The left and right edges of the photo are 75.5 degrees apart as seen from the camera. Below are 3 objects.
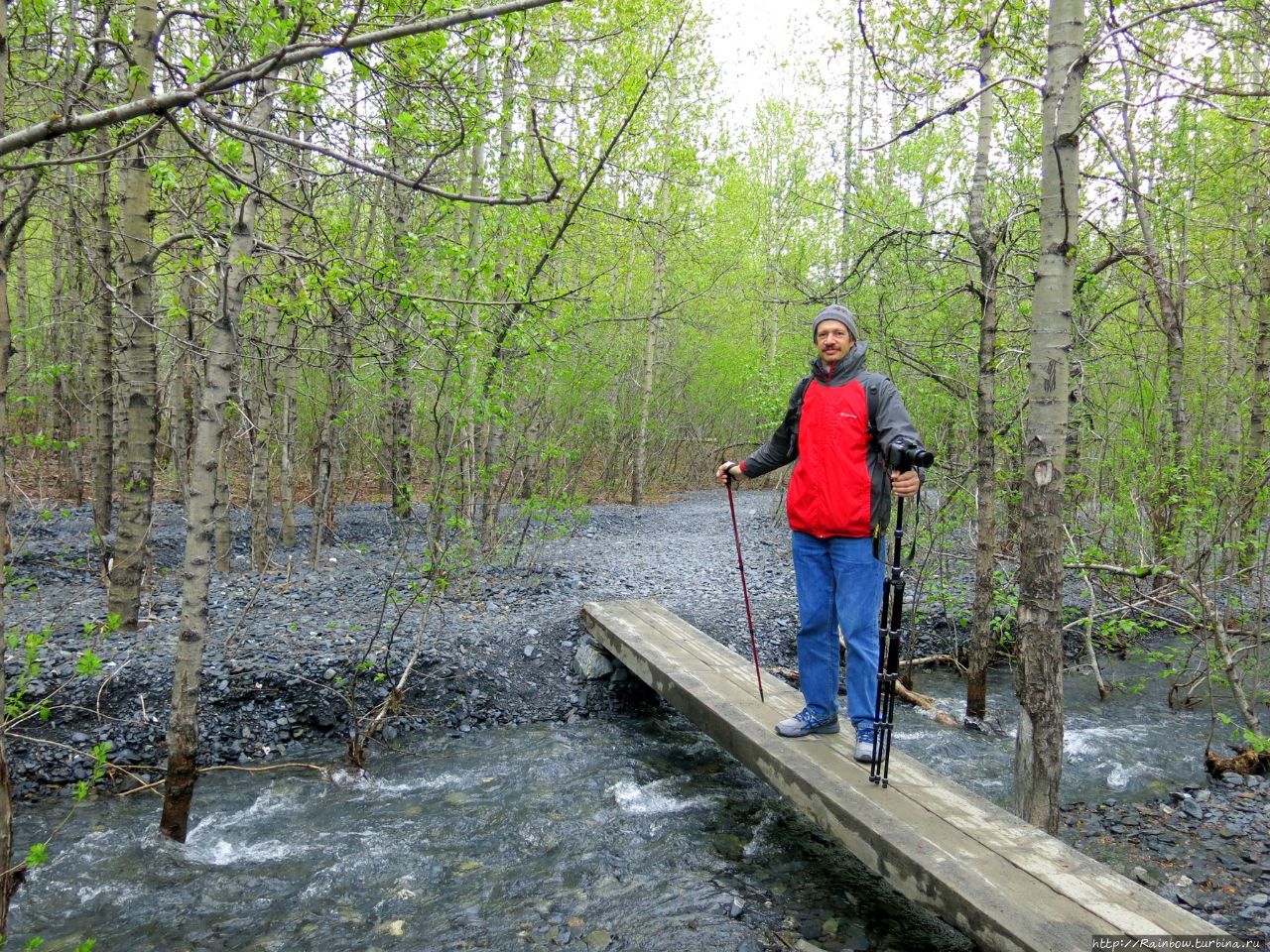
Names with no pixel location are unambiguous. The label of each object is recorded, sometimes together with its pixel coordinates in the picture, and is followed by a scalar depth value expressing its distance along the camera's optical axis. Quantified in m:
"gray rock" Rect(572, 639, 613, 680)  7.34
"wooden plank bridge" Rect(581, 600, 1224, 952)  2.77
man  4.14
